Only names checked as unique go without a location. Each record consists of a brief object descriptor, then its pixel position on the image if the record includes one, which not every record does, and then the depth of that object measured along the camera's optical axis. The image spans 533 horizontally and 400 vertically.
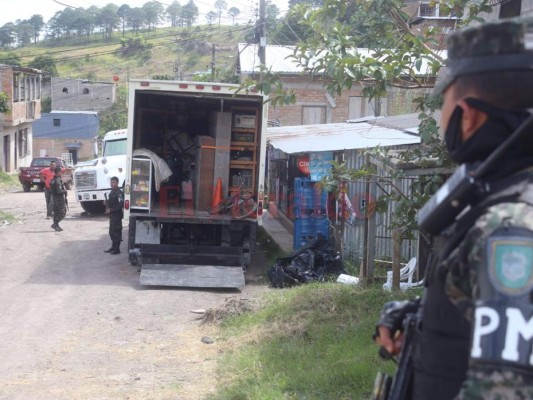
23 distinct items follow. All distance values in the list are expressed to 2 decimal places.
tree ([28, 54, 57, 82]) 79.50
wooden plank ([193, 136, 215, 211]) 14.37
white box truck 13.10
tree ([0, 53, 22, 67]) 78.69
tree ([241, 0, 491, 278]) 7.40
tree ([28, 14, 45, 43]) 127.56
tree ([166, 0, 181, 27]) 114.16
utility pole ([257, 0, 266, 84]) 24.86
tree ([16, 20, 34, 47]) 124.62
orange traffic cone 14.06
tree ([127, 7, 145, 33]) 121.31
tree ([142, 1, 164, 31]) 119.88
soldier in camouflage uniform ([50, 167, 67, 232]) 19.69
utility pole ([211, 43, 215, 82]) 28.77
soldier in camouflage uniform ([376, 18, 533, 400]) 1.81
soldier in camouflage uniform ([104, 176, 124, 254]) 16.11
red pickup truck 36.75
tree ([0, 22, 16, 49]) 124.62
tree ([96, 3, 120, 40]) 115.73
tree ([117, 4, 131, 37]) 120.56
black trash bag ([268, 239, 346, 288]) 12.14
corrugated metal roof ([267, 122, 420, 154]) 13.27
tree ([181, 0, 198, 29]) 106.56
